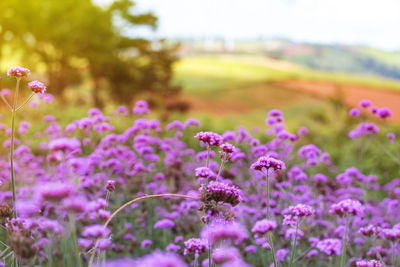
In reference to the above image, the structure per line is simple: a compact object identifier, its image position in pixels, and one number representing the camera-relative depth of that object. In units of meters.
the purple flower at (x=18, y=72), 2.22
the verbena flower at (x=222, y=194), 2.02
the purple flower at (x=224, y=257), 1.46
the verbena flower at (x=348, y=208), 2.09
